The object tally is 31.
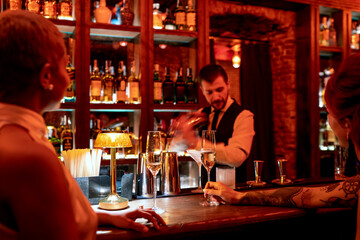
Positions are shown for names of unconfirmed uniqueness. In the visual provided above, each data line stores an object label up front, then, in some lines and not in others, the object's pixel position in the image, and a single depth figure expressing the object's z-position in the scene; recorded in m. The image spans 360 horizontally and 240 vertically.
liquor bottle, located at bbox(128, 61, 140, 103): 2.84
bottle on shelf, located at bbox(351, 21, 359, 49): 4.00
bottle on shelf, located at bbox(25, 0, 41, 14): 2.60
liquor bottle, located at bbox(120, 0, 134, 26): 2.90
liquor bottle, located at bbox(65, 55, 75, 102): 2.68
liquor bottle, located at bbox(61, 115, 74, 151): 2.70
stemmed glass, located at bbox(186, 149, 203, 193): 1.60
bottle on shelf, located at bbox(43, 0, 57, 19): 2.62
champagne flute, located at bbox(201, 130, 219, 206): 1.47
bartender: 2.32
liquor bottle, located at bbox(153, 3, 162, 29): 2.99
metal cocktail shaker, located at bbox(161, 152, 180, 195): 1.54
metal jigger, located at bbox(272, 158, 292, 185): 1.85
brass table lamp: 1.32
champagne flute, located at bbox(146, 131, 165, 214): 1.34
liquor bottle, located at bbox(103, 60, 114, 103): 2.88
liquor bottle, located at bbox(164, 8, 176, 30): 3.07
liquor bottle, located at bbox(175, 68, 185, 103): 3.07
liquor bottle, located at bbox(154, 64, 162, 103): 2.91
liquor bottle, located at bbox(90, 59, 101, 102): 2.76
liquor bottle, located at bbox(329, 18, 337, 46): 3.83
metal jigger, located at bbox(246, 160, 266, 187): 1.82
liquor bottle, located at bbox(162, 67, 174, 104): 3.01
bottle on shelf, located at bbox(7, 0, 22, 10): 2.53
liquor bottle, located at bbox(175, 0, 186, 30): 3.03
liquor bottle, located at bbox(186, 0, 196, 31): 3.03
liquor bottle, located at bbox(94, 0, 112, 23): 2.79
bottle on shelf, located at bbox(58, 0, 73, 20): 2.68
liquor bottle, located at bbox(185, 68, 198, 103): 3.08
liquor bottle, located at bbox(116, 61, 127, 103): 2.84
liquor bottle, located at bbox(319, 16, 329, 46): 3.78
